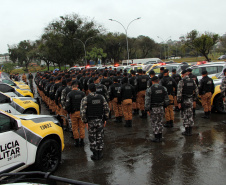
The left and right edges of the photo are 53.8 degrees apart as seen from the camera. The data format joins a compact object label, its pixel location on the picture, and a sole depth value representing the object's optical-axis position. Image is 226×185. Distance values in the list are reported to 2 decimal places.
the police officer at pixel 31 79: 21.78
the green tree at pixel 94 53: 43.63
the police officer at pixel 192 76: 7.42
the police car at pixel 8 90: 9.55
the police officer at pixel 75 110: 6.19
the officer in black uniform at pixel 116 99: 8.55
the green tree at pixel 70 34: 44.66
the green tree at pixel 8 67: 48.62
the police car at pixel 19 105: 7.04
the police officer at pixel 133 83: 9.97
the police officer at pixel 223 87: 7.60
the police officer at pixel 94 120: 5.39
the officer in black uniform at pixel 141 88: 9.37
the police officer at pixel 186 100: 6.60
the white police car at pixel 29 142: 3.85
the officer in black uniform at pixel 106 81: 9.87
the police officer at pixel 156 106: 6.25
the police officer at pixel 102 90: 8.33
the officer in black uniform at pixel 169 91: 7.59
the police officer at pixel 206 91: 8.17
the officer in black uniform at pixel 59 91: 7.89
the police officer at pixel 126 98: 7.85
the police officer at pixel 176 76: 9.68
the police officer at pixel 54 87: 9.27
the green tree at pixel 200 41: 29.23
